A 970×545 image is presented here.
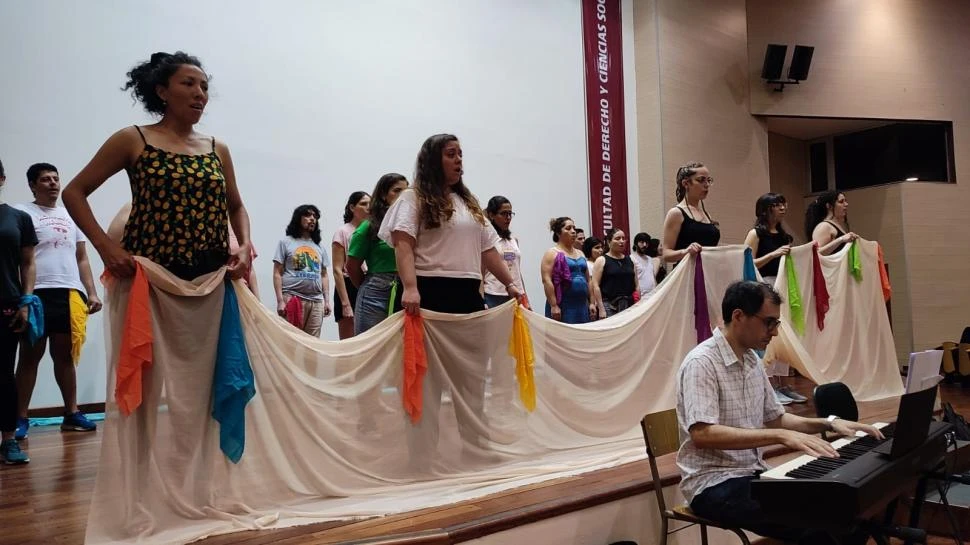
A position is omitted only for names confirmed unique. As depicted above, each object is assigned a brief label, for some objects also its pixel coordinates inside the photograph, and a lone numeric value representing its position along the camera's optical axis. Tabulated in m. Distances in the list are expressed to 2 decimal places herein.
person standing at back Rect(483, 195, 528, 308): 4.63
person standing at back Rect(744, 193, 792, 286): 4.71
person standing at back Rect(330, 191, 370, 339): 4.48
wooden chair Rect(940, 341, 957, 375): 7.76
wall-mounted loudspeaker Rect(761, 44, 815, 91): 8.87
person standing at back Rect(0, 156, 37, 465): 3.18
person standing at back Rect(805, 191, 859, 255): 5.21
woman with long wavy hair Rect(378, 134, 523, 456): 2.85
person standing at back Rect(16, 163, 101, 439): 3.98
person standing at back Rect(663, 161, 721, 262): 4.13
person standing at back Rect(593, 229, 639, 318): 6.04
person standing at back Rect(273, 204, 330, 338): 4.84
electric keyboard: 1.83
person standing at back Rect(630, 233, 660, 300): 6.93
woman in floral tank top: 2.27
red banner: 7.86
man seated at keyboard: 2.15
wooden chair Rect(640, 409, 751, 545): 2.39
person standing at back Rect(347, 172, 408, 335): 3.33
